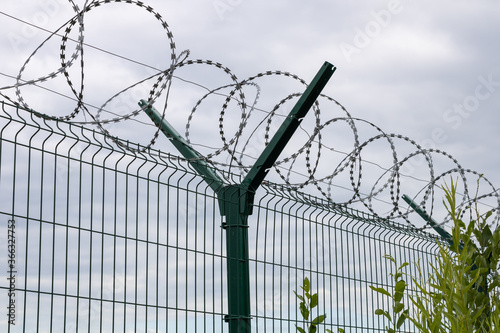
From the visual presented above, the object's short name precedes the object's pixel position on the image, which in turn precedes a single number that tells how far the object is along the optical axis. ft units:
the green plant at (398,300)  10.68
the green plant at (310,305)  11.81
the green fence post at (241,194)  17.26
